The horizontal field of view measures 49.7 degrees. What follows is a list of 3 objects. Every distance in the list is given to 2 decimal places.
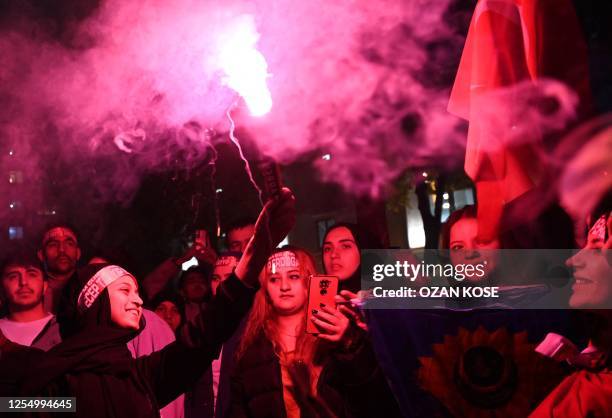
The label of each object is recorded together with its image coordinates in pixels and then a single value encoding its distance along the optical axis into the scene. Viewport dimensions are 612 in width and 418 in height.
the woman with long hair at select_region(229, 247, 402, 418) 3.56
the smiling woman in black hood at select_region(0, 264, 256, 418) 3.38
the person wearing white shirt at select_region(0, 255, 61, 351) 4.32
